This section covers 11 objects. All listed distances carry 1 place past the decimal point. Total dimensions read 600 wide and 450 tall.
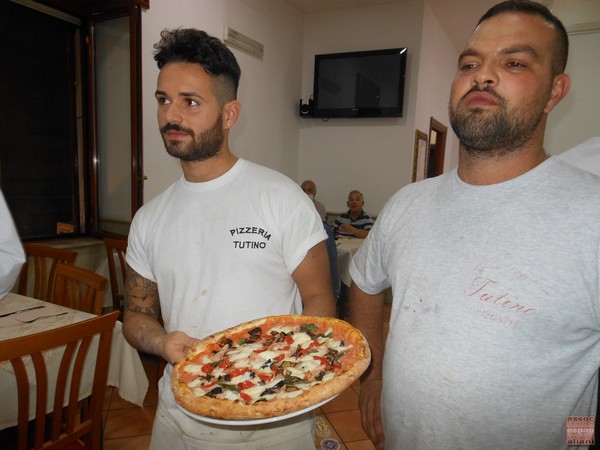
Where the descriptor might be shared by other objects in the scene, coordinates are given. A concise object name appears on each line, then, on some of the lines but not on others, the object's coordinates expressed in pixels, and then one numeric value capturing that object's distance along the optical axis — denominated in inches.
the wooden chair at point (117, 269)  113.7
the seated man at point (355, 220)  176.4
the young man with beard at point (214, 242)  45.3
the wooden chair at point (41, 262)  93.1
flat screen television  181.9
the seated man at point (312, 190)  189.2
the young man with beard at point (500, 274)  32.4
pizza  31.5
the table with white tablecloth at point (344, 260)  141.9
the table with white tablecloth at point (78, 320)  65.9
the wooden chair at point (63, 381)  49.9
